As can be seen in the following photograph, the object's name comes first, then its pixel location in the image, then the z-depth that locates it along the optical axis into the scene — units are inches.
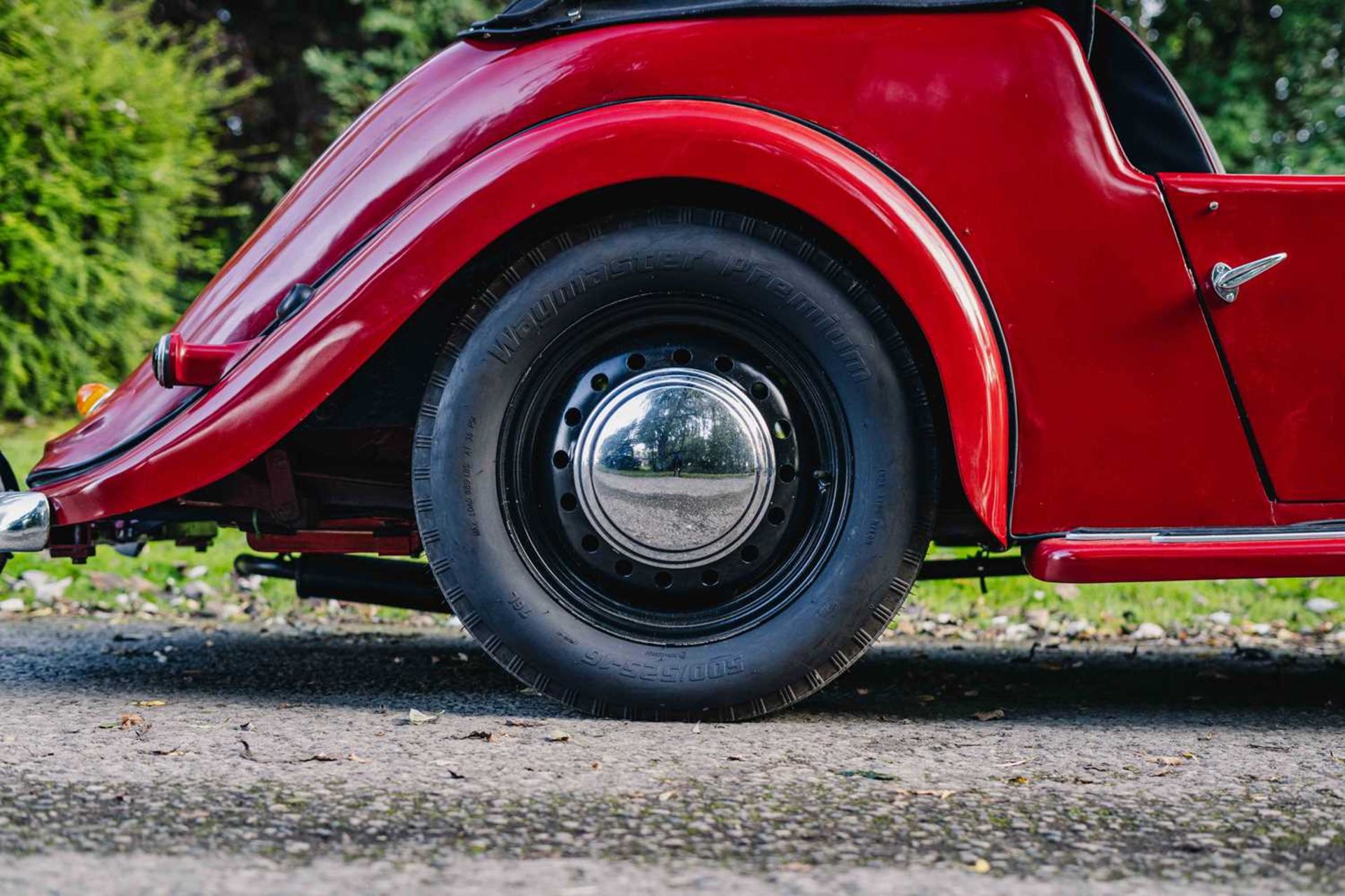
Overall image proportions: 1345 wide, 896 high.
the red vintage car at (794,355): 92.4
